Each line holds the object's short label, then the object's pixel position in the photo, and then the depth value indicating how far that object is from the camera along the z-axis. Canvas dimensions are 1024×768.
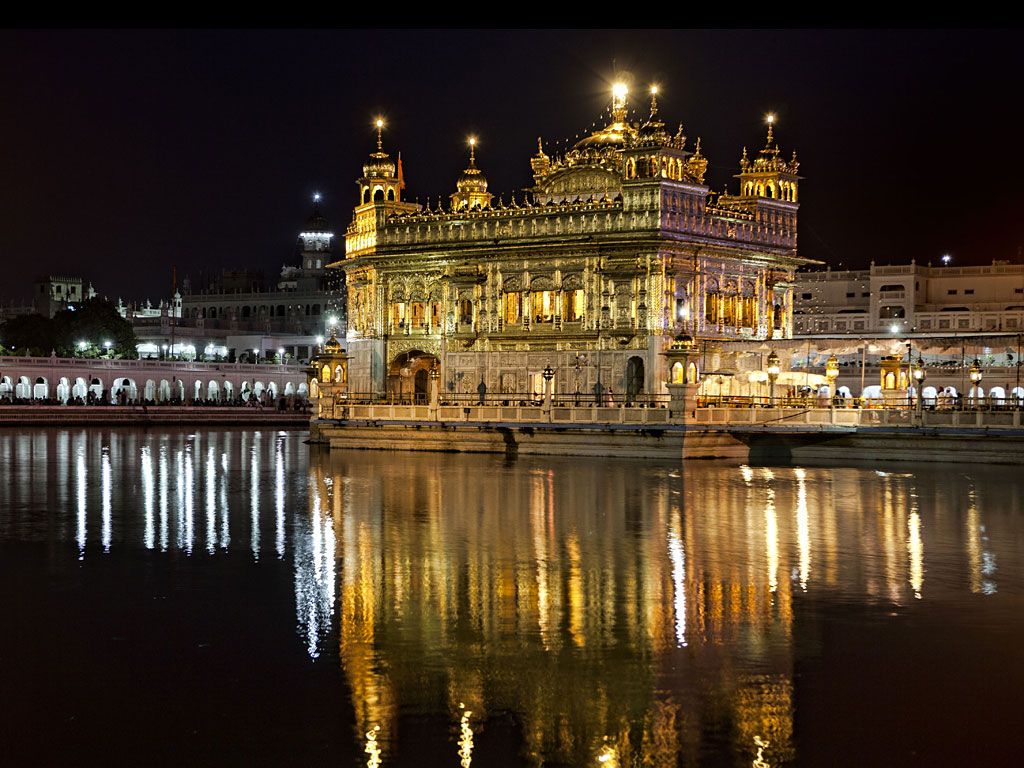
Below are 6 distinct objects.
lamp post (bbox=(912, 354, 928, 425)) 40.97
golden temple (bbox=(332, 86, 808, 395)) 45.59
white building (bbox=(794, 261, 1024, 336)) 80.00
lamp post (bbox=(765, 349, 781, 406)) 44.00
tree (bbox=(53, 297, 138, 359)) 103.69
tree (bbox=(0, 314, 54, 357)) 103.38
